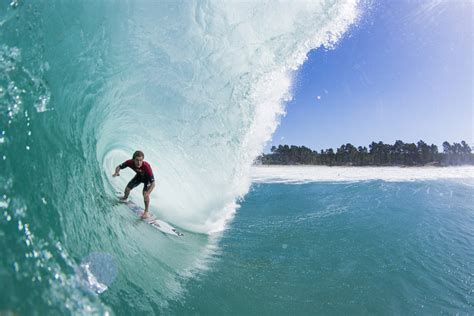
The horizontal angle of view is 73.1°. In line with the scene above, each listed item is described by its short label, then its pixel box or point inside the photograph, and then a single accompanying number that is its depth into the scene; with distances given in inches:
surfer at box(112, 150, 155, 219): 281.7
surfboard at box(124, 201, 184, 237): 325.0
